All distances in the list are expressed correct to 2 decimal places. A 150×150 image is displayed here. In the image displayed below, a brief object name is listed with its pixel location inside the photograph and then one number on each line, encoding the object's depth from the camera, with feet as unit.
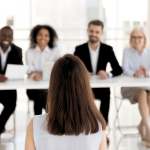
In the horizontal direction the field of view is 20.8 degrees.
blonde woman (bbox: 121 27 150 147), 13.75
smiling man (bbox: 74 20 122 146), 15.96
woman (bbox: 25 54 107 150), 5.15
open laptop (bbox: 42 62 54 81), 12.62
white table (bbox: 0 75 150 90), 11.66
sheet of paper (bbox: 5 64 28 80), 12.61
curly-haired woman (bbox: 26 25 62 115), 16.26
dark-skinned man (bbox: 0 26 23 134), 15.12
